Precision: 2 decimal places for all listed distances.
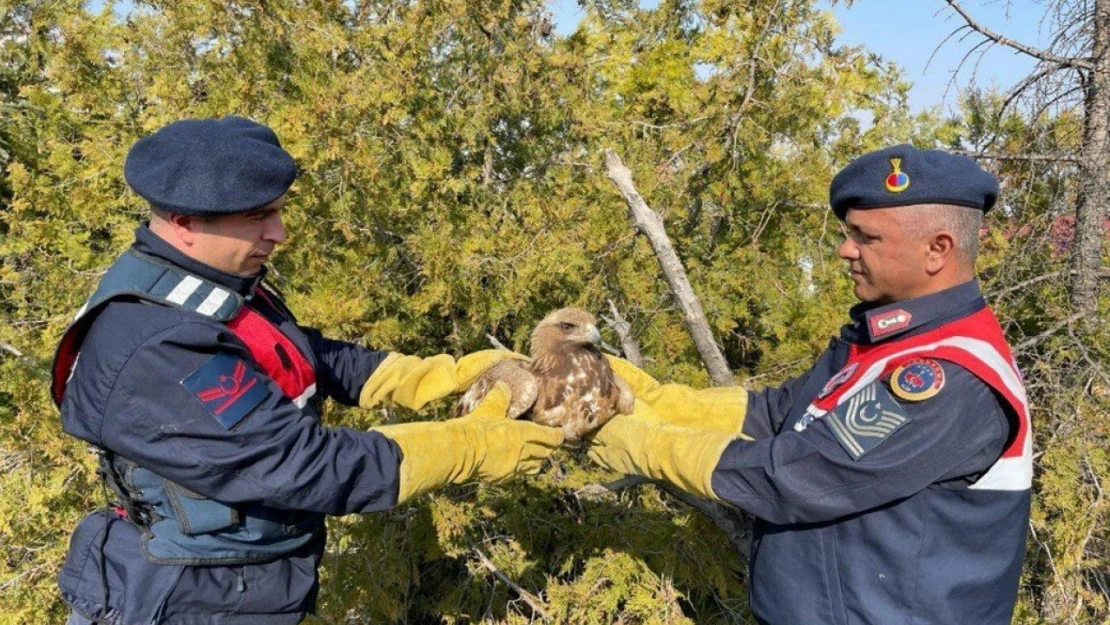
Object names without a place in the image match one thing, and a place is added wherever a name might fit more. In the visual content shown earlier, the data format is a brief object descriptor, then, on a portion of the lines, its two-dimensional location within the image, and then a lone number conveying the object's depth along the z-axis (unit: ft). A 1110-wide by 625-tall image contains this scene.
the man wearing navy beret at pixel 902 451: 7.14
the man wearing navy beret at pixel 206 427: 7.07
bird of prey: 11.05
